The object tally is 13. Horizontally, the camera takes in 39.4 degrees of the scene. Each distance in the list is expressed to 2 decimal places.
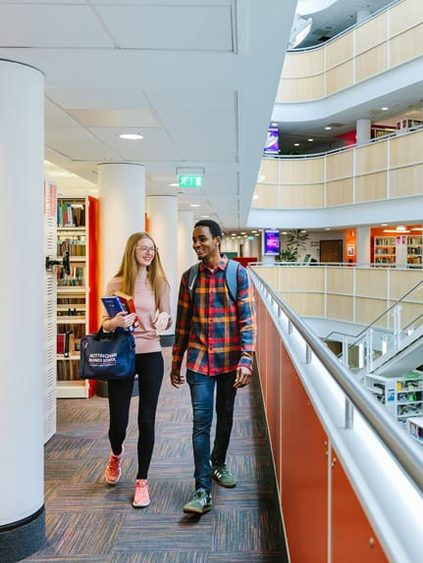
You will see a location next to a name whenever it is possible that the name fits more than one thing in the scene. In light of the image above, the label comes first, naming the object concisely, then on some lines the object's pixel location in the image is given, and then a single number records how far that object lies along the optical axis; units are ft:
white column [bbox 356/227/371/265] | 57.72
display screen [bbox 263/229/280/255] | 63.26
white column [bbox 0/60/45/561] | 9.70
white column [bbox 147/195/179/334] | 33.58
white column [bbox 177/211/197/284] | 46.01
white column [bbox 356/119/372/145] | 57.77
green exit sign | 22.62
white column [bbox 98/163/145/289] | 21.59
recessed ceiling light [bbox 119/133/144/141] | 16.33
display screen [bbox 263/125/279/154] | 61.05
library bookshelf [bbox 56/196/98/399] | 21.39
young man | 11.35
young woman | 12.05
